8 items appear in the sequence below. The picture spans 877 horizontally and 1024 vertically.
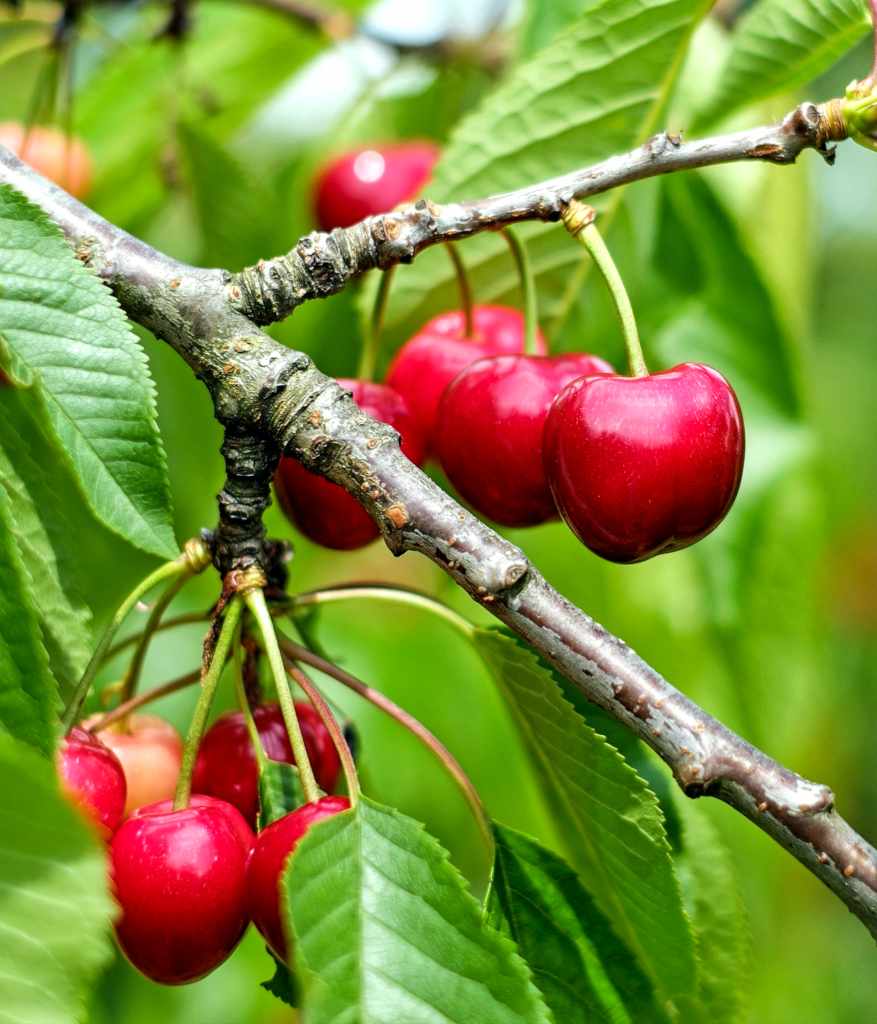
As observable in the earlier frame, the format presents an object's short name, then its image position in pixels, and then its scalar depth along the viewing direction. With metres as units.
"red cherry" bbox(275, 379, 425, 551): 0.65
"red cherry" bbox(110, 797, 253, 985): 0.62
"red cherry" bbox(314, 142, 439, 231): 0.79
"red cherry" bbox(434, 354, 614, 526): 0.65
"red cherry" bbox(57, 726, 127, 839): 0.62
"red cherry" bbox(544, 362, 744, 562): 0.63
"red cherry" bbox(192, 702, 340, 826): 0.65
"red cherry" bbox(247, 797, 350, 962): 0.62
